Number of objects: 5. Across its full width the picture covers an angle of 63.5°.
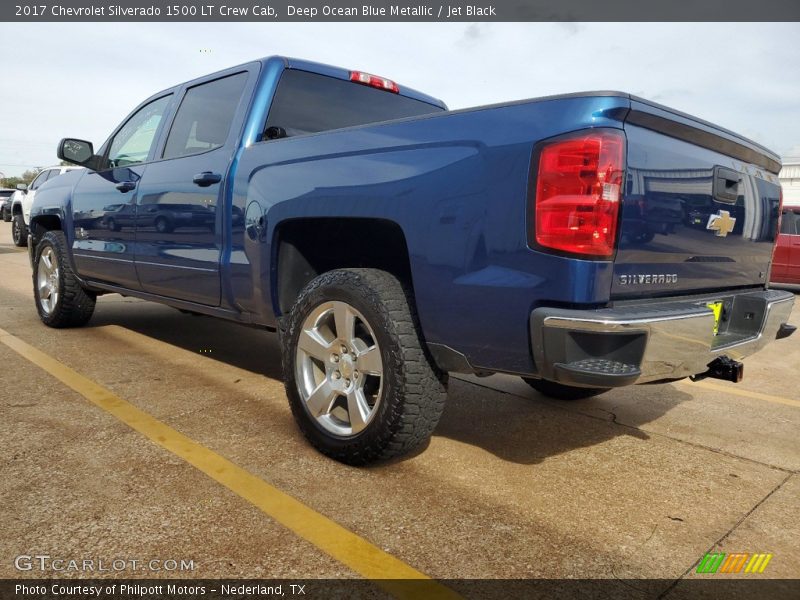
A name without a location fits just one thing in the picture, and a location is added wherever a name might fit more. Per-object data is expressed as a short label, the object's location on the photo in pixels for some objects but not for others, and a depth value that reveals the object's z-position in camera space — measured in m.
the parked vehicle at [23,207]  15.42
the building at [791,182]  29.29
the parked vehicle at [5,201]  27.92
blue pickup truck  2.12
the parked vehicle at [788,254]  10.51
